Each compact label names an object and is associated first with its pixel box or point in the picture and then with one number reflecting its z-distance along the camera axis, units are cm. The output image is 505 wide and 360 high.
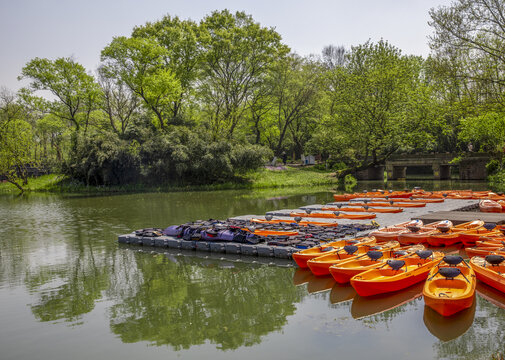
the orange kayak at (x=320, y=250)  1170
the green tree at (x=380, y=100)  3928
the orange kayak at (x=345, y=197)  2724
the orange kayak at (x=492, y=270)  918
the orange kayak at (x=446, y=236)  1370
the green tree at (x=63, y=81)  4794
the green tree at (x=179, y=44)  4759
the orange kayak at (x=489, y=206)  2003
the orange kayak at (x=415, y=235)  1365
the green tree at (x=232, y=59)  4756
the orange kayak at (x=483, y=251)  1089
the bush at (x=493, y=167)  3988
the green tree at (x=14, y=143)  5062
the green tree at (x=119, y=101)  5306
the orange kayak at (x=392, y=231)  1370
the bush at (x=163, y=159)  4497
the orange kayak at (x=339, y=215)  1828
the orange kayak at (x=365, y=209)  2003
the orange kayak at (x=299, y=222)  1655
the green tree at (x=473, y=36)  2120
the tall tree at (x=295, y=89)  5334
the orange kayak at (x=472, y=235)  1338
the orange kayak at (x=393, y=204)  2167
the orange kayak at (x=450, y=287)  810
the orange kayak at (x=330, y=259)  1098
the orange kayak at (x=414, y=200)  2322
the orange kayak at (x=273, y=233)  1471
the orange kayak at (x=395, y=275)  937
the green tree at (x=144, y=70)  4478
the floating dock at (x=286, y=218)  1350
